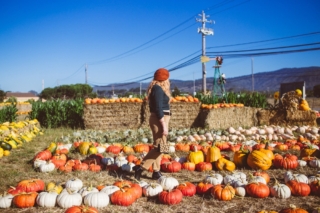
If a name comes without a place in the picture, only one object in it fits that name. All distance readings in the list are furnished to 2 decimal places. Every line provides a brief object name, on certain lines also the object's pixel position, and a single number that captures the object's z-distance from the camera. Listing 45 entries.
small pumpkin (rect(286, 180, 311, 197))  4.07
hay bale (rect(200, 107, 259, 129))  12.86
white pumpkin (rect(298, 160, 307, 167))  5.75
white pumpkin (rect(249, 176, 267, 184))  4.35
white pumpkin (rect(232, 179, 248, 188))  4.23
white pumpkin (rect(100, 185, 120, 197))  3.92
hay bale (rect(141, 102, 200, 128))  13.30
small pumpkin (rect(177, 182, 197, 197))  4.13
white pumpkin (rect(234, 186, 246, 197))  4.08
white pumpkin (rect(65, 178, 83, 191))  4.23
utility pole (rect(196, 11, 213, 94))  30.64
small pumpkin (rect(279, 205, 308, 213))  3.06
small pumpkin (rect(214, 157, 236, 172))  5.56
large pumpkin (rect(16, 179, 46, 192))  4.16
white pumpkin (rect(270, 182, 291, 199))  4.00
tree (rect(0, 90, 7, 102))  46.49
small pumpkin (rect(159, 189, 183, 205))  3.84
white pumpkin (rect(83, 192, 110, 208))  3.67
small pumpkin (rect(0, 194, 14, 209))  3.76
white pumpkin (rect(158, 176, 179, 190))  4.33
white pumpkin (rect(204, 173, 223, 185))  4.44
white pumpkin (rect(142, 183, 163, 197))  4.12
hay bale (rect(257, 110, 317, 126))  13.12
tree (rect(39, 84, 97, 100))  81.06
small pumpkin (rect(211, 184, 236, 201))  3.96
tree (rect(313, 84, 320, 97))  63.66
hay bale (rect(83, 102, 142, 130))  13.26
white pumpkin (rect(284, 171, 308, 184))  4.36
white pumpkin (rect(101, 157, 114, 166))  5.97
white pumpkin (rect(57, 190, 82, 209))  3.64
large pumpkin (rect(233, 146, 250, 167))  5.82
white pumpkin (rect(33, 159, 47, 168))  5.78
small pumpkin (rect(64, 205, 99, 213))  3.10
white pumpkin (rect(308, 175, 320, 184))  4.30
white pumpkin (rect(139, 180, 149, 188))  4.29
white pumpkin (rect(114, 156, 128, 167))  5.74
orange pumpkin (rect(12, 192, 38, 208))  3.72
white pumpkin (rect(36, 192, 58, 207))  3.72
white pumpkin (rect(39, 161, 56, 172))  5.59
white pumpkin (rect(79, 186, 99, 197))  3.84
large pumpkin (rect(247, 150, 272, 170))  5.52
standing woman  4.76
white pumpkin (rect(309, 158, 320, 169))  5.66
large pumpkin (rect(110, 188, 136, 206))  3.78
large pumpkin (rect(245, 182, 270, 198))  4.01
